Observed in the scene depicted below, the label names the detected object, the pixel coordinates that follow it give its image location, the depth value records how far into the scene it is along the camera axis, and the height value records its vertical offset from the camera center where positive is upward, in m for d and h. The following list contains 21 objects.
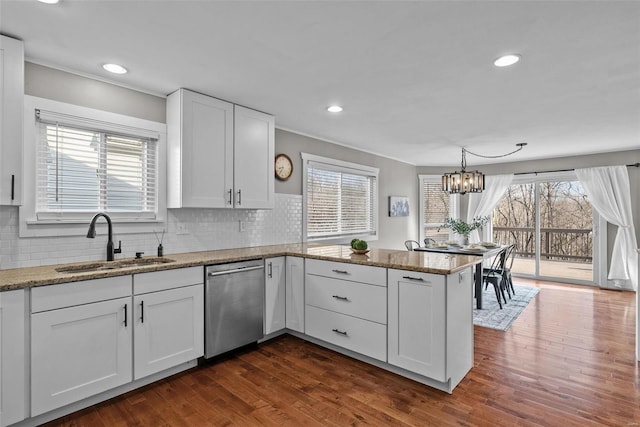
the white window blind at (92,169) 2.46 +0.36
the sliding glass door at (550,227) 6.04 -0.26
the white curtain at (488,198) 6.70 +0.33
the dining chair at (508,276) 4.76 -0.95
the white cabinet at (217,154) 2.96 +0.58
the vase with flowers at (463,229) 5.14 -0.24
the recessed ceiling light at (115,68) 2.49 +1.11
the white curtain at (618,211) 5.43 +0.05
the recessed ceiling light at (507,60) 2.29 +1.10
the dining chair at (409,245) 5.20 -0.51
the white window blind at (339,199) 4.72 +0.22
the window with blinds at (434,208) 7.41 +0.12
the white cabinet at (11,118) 2.07 +0.60
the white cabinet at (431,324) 2.31 -0.82
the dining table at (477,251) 4.37 -0.53
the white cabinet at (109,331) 1.96 -0.81
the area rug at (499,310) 3.84 -1.27
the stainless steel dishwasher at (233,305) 2.75 -0.82
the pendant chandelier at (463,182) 4.77 +0.46
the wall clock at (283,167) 4.13 +0.59
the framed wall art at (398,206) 6.34 +0.15
